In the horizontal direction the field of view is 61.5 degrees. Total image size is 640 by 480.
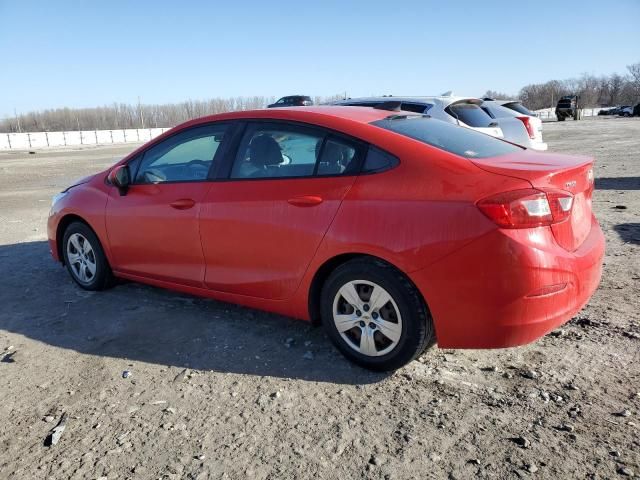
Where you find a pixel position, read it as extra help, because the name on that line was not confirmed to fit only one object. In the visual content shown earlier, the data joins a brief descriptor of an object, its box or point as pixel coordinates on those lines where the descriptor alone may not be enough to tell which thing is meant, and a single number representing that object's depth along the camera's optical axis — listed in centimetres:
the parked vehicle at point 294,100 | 3017
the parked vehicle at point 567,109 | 5323
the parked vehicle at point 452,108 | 838
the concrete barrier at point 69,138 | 4197
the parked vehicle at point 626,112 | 6383
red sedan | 286
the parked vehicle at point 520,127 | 952
